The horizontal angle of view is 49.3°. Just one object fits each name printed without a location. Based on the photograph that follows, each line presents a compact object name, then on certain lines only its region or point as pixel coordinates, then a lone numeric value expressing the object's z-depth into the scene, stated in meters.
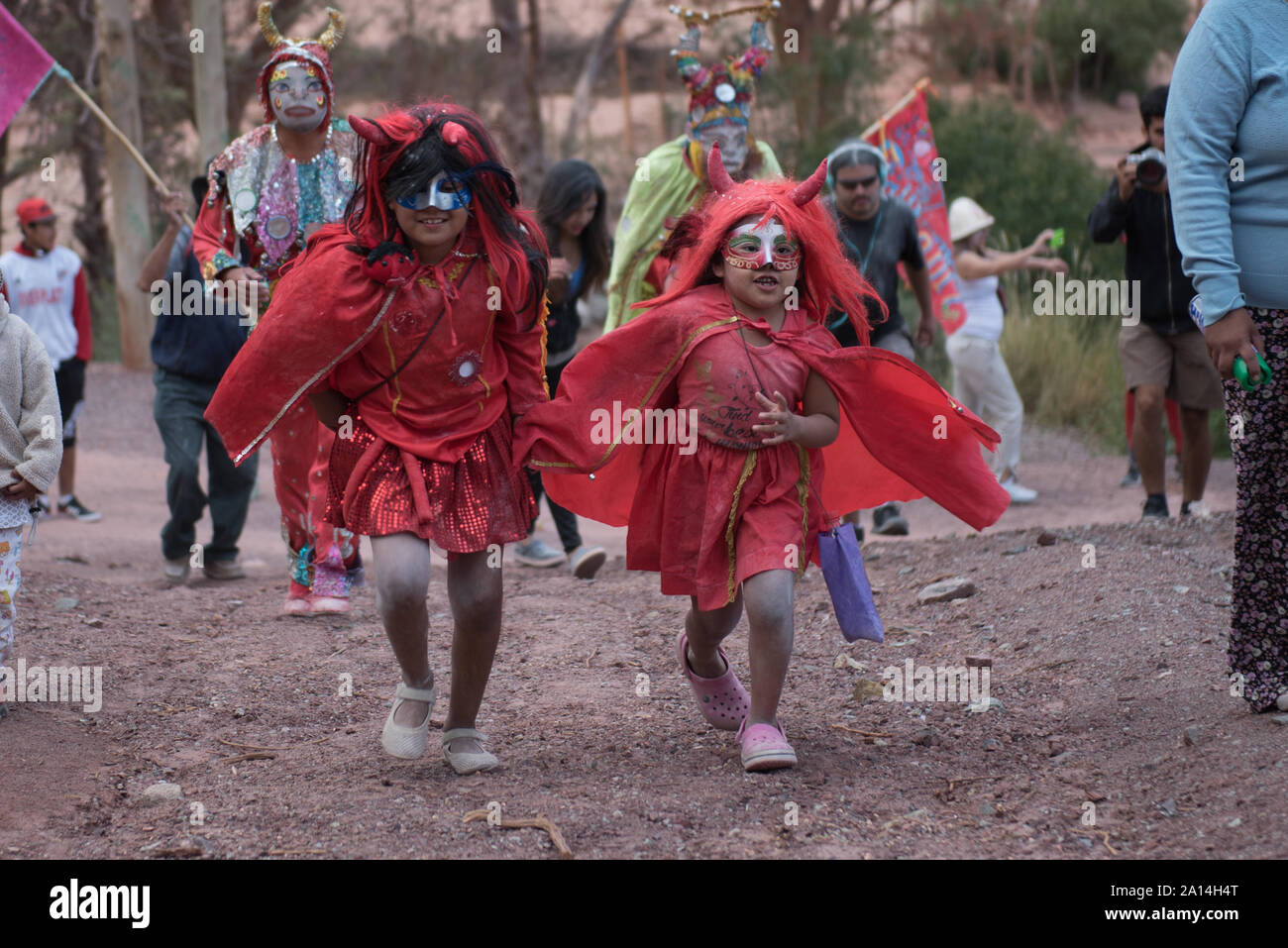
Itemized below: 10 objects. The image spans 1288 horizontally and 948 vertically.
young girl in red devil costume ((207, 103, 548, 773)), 3.78
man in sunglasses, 7.02
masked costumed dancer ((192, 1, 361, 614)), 5.62
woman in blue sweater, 3.74
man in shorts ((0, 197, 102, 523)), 9.29
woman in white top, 9.48
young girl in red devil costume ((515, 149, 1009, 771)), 3.94
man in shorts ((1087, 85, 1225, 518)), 6.96
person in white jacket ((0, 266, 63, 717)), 4.40
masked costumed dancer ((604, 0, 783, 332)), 6.48
